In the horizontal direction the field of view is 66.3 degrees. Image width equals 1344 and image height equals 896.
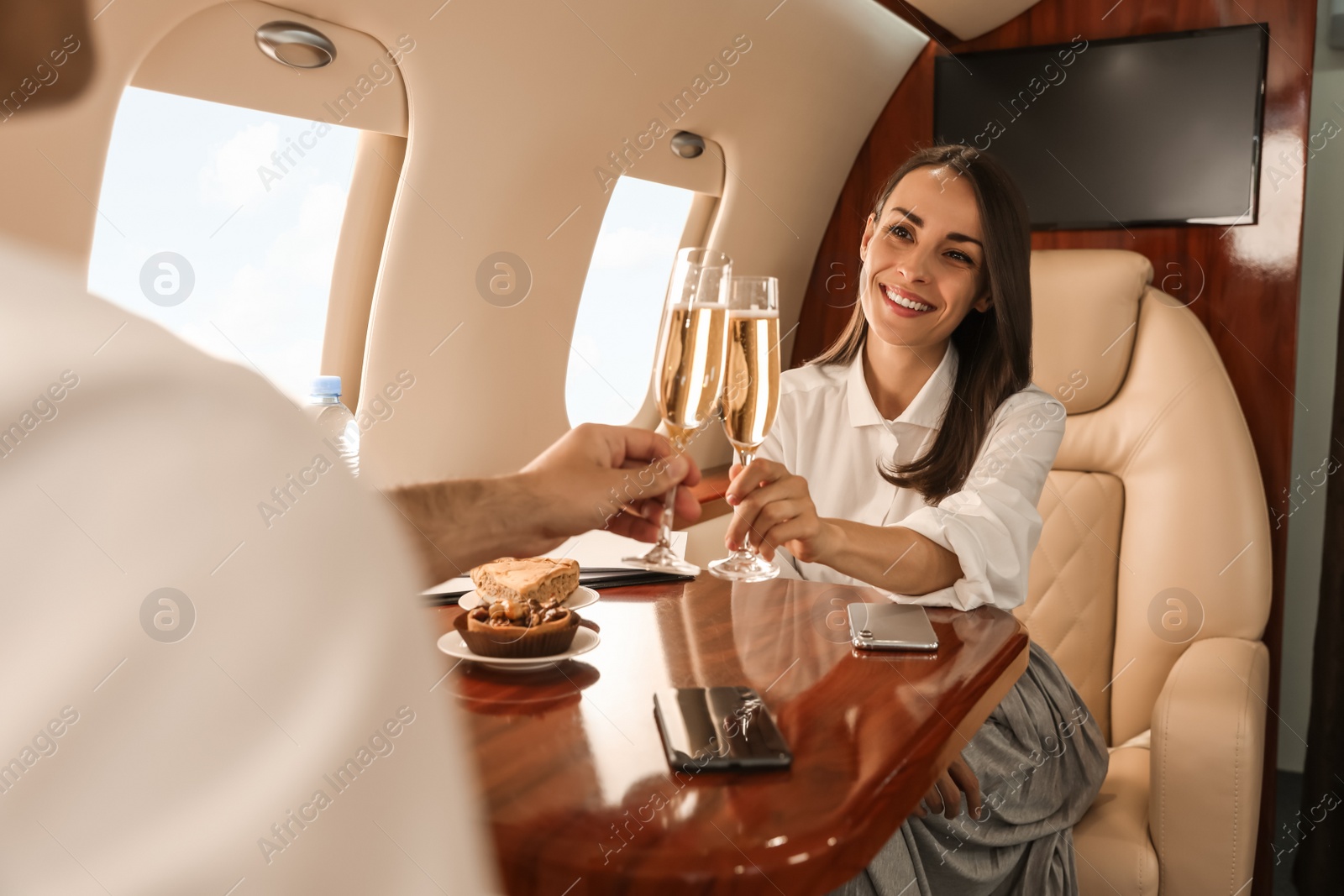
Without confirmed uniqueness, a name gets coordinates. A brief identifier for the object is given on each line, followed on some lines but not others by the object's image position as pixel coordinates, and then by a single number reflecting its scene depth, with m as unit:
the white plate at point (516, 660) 1.04
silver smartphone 1.17
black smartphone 0.81
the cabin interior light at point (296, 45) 1.65
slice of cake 1.09
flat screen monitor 2.79
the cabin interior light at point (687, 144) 2.74
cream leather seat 2.18
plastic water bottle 1.89
